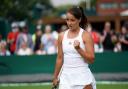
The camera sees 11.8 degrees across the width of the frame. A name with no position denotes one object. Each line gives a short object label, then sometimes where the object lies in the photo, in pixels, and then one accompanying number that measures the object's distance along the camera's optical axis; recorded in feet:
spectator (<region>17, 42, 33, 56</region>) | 63.98
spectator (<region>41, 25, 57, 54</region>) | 64.49
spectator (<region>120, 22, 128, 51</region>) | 62.25
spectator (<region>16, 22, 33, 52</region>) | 65.10
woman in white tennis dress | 27.48
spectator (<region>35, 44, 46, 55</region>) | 65.57
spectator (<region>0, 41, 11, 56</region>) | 65.72
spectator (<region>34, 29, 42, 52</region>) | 65.82
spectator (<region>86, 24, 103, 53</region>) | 63.93
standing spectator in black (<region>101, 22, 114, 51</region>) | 62.80
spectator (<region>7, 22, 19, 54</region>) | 67.37
